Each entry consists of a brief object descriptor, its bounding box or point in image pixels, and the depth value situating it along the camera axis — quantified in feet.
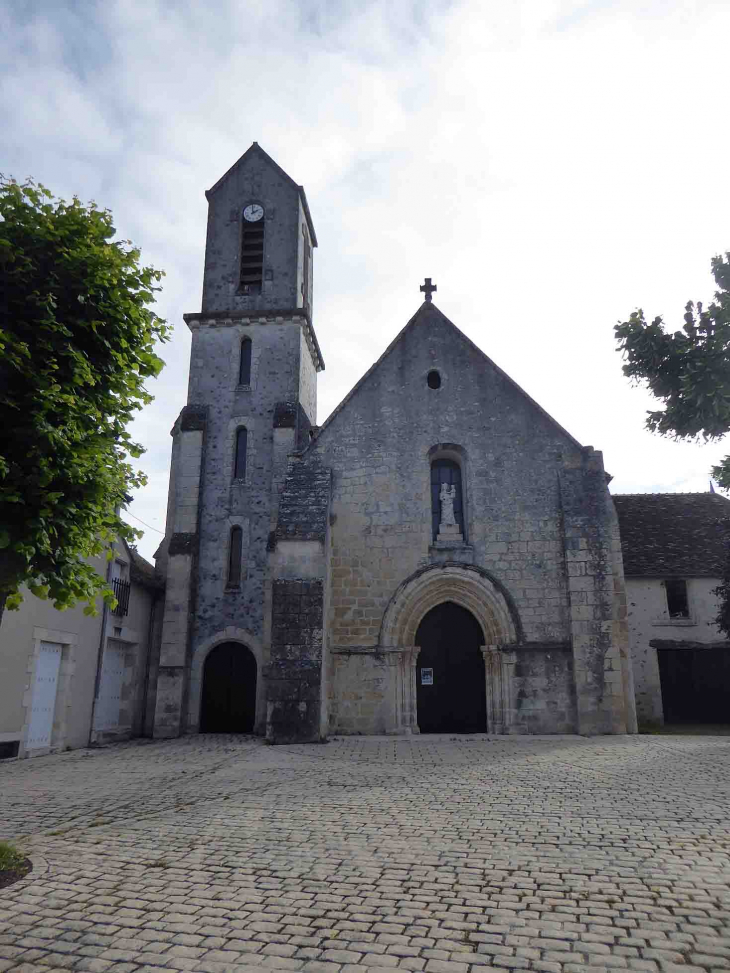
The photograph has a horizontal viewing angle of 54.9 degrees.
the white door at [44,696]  44.83
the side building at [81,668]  42.45
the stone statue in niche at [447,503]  52.85
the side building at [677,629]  69.56
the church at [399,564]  48.01
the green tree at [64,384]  22.00
